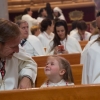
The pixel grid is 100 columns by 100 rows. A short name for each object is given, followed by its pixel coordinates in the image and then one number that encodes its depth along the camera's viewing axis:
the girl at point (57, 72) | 3.70
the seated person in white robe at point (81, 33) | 9.62
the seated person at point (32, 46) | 6.66
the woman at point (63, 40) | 6.76
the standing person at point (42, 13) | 12.06
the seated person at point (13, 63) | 3.10
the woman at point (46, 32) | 8.32
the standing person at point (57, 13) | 12.71
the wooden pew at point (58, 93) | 2.69
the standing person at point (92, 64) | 3.88
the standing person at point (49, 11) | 12.16
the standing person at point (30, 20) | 11.79
